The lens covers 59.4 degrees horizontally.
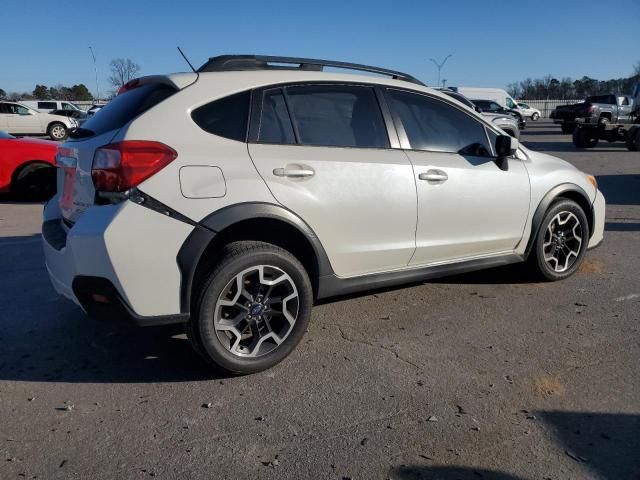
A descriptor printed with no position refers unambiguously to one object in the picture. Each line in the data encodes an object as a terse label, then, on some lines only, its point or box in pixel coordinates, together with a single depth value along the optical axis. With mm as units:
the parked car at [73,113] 31739
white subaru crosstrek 2986
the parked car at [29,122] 26375
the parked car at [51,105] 34781
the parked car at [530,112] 45841
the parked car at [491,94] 38328
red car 8945
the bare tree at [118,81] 61491
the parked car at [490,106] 28609
